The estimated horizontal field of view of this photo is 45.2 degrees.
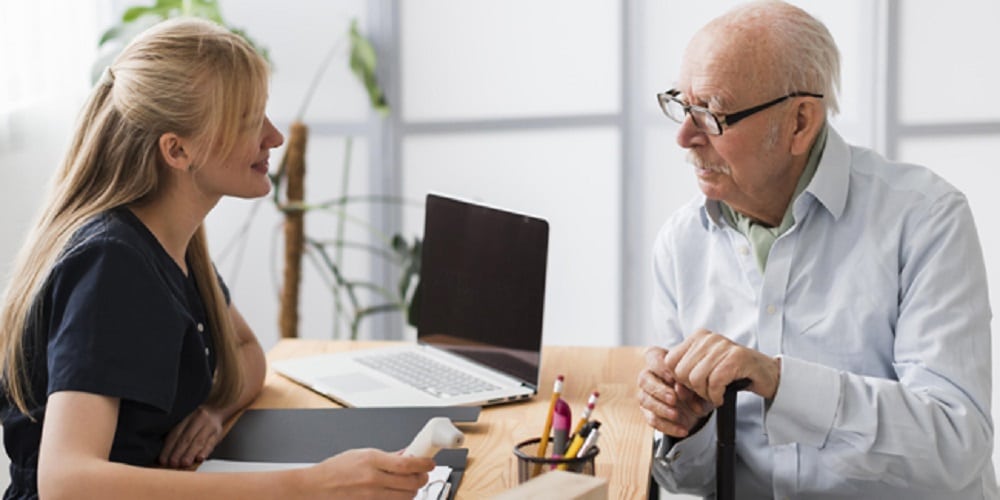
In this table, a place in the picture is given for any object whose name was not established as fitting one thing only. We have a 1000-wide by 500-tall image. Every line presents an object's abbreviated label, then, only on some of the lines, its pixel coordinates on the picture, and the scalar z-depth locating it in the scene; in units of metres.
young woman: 1.26
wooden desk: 1.45
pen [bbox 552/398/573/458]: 1.33
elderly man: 1.46
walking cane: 1.39
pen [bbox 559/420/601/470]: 1.34
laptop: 1.78
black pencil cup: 1.31
